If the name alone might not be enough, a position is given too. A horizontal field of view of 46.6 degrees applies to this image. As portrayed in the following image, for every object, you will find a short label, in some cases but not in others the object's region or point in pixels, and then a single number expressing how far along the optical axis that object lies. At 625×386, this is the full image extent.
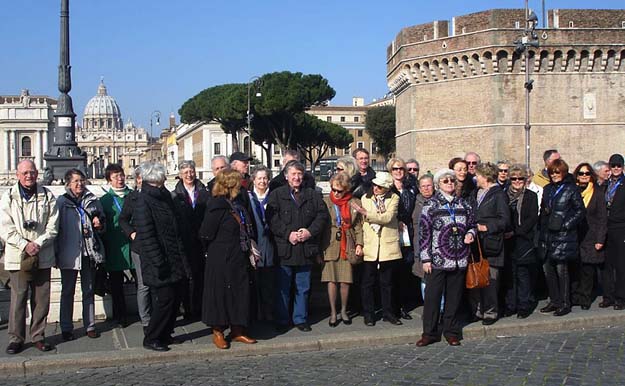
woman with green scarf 6.85
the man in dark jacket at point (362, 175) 7.36
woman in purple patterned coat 6.33
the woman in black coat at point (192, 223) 6.69
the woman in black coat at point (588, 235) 7.74
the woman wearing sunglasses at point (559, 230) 7.38
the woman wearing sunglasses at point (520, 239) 7.35
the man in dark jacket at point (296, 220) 6.74
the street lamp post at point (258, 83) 44.80
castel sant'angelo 29.30
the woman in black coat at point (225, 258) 6.17
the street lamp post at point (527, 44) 22.17
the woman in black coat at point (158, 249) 5.95
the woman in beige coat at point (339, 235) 7.00
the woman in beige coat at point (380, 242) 6.88
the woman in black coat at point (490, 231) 6.94
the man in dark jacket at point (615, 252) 7.79
